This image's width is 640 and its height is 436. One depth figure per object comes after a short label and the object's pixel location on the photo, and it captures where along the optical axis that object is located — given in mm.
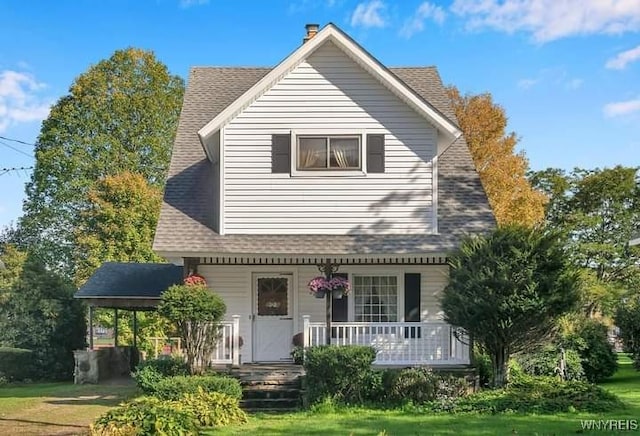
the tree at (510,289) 13211
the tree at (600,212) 45656
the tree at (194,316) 14023
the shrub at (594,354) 18859
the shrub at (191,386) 12625
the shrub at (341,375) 13570
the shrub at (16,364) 22344
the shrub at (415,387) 13617
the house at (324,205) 16103
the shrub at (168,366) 14375
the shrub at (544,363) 17422
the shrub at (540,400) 11898
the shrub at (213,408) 11531
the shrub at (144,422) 9672
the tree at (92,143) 37875
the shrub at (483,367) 15352
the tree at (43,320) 23094
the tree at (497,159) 29562
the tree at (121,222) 35062
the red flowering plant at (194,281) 15408
